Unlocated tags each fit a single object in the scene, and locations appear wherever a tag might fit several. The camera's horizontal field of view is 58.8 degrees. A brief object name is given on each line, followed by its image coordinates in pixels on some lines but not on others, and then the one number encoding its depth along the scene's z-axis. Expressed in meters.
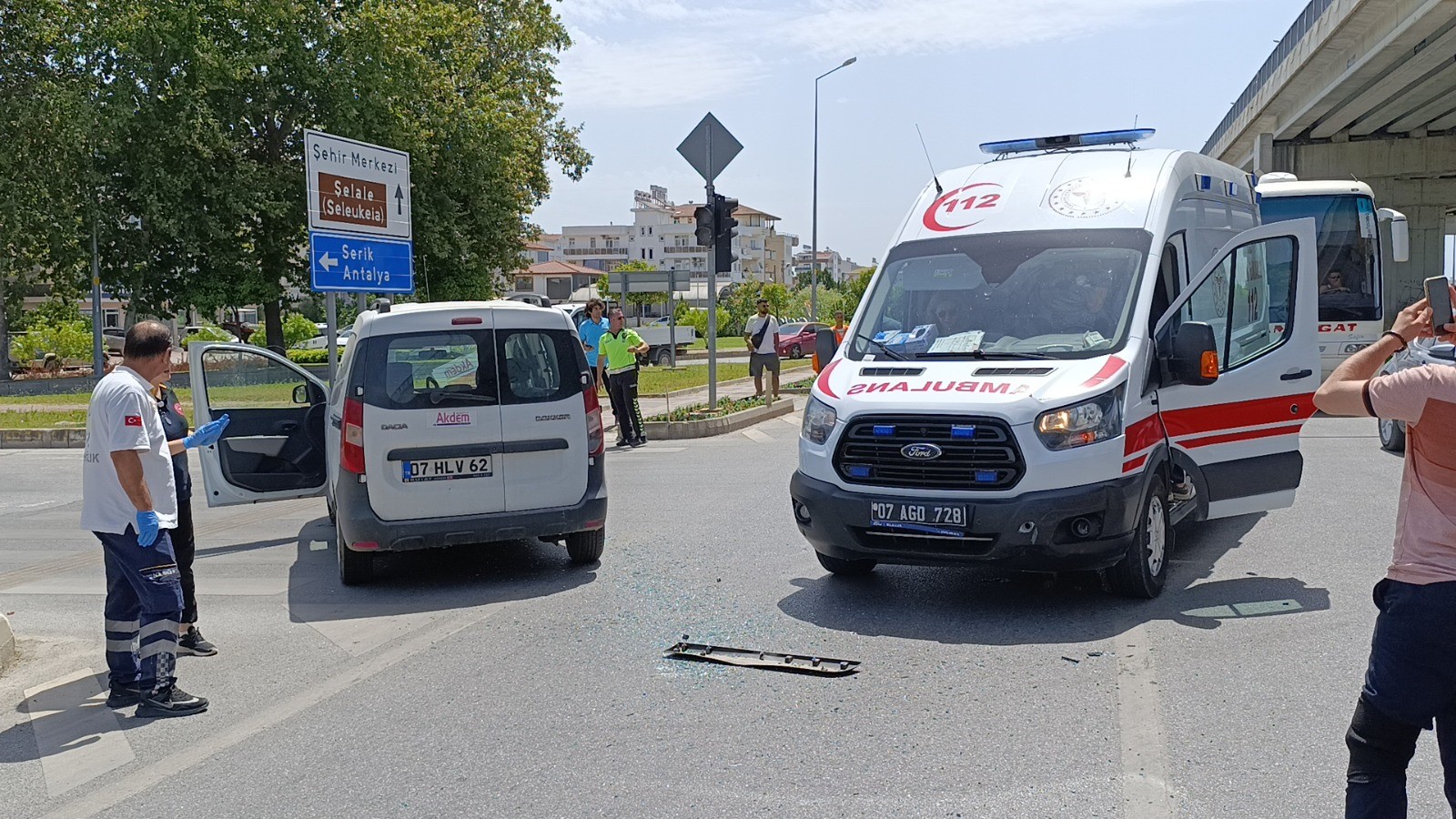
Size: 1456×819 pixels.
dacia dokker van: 7.78
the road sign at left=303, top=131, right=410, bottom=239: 13.85
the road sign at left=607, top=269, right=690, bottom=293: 33.78
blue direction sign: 13.98
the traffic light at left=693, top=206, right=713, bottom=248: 17.94
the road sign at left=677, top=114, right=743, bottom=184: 17.91
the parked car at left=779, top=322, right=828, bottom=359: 43.44
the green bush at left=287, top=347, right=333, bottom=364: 43.61
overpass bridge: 25.11
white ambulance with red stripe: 6.54
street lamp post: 48.69
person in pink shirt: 3.21
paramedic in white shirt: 5.40
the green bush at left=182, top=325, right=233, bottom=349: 41.94
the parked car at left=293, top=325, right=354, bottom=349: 51.47
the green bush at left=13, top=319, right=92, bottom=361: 41.12
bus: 18.61
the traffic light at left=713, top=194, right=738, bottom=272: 18.11
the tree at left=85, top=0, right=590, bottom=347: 30.47
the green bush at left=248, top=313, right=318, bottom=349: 53.69
